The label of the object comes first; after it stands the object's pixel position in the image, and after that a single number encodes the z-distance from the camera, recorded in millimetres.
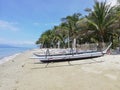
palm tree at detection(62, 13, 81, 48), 15515
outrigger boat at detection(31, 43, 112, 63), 6799
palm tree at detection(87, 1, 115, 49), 9027
